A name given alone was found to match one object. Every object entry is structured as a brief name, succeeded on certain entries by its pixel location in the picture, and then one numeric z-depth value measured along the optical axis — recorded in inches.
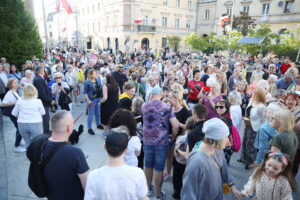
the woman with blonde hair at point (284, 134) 111.3
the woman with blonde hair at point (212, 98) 178.2
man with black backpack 79.9
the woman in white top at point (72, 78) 339.0
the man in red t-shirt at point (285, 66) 406.4
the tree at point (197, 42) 939.3
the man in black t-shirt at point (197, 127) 112.4
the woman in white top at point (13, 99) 191.2
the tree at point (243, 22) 879.0
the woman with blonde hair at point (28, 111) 166.1
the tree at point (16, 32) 381.4
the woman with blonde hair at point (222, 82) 258.8
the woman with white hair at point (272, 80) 259.8
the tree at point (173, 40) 1424.7
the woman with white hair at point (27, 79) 277.7
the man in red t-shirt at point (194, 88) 244.8
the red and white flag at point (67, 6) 619.0
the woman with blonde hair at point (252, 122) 161.9
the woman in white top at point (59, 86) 246.8
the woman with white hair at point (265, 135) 129.7
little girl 89.2
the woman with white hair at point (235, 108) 168.6
